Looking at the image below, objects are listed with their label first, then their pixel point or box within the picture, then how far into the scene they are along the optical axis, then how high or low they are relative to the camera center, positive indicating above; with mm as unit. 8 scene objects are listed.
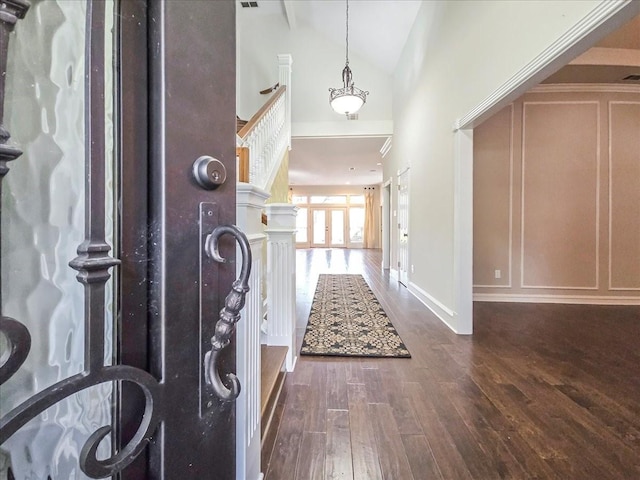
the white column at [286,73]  4555 +2573
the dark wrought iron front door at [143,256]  314 -22
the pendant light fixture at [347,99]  4453 +2147
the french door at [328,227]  13836 +537
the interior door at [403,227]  5055 +213
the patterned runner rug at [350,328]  2549 -943
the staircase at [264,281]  997 -249
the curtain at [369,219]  13180 +878
